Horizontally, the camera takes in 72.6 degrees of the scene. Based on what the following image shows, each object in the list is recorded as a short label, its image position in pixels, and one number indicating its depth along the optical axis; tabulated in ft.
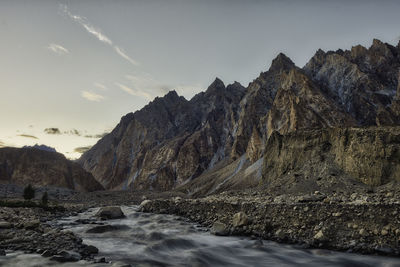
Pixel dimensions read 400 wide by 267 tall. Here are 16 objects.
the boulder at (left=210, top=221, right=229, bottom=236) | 68.91
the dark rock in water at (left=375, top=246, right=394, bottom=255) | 47.16
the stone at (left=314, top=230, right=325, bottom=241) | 54.08
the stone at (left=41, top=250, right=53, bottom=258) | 41.95
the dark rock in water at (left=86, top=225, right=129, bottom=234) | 75.25
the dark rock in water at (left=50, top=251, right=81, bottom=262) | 40.29
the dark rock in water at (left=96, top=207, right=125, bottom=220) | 105.81
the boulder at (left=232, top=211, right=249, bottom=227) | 68.73
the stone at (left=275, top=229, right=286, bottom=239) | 59.47
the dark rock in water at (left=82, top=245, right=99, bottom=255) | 47.22
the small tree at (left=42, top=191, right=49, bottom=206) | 159.63
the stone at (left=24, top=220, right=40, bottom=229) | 61.87
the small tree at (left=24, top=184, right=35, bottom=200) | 195.13
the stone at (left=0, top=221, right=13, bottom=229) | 60.10
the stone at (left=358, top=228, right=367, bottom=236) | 50.82
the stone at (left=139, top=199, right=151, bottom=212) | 131.78
